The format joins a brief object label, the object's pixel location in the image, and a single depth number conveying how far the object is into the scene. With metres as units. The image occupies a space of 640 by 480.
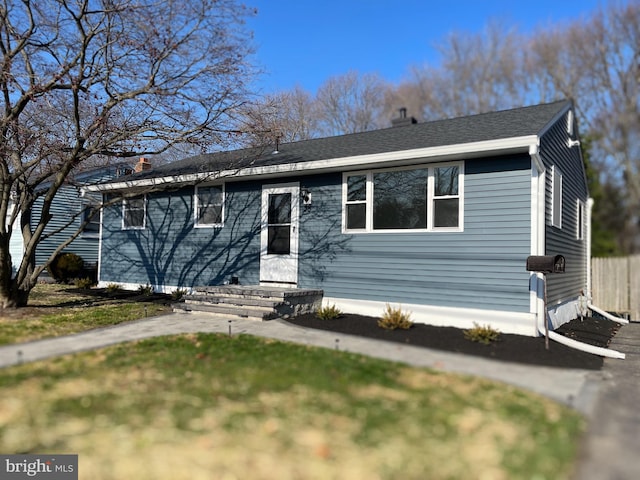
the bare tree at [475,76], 25.20
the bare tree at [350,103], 26.59
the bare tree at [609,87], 21.53
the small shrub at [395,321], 7.35
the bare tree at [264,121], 9.43
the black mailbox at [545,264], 6.34
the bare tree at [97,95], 7.98
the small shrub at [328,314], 8.17
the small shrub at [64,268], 14.84
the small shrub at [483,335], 6.50
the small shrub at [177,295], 10.62
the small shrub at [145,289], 11.56
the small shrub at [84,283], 13.10
